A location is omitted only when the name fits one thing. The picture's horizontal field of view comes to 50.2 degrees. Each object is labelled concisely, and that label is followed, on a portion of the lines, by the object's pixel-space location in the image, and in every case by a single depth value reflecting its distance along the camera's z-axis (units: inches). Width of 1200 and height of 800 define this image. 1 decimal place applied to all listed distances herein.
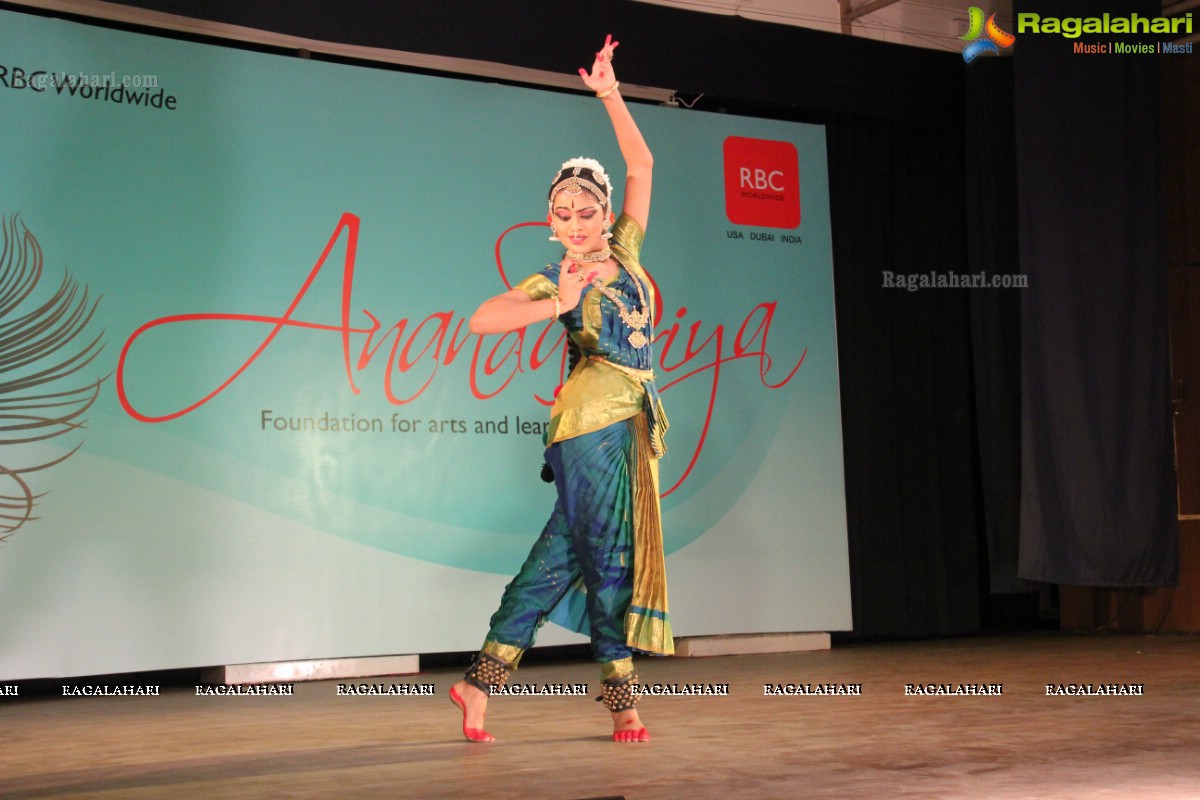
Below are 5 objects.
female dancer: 117.1
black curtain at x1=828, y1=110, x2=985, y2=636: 250.4
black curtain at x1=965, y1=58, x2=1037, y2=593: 249.0
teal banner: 174.9
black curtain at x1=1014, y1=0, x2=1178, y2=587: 233.0
